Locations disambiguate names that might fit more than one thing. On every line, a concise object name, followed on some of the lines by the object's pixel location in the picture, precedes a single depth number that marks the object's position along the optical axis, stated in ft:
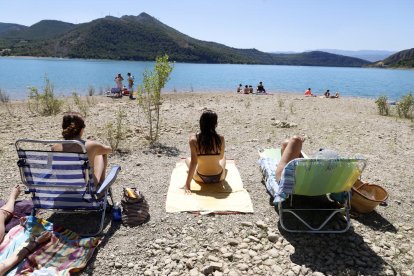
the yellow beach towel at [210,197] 15.11
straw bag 14.73
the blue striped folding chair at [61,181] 12.22
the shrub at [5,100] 55.15
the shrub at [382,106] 46.47
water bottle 13.98
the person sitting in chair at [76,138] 13.65
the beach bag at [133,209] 13.79
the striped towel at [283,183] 12.60
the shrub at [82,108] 37.81
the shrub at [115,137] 24.13
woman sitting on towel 16.14
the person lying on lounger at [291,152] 14.94
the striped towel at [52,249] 10.81
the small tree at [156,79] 25.05
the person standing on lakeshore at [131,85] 63.10
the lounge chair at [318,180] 12.44
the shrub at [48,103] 38.83
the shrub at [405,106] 43.01
